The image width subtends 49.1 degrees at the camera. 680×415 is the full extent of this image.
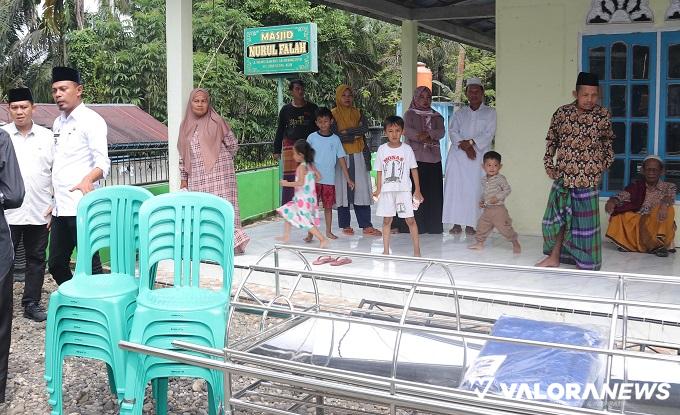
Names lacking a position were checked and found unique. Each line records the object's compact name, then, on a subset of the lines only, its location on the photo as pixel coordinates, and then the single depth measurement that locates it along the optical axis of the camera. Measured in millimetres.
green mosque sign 9805
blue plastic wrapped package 2582
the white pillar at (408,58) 11766
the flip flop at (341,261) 6746
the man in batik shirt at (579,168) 5645
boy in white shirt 6635
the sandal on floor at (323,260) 6793
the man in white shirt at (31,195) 5949
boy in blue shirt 7676
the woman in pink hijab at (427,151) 7770
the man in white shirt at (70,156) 5277
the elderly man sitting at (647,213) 6734
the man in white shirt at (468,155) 7701
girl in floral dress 7223
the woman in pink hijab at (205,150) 6871
